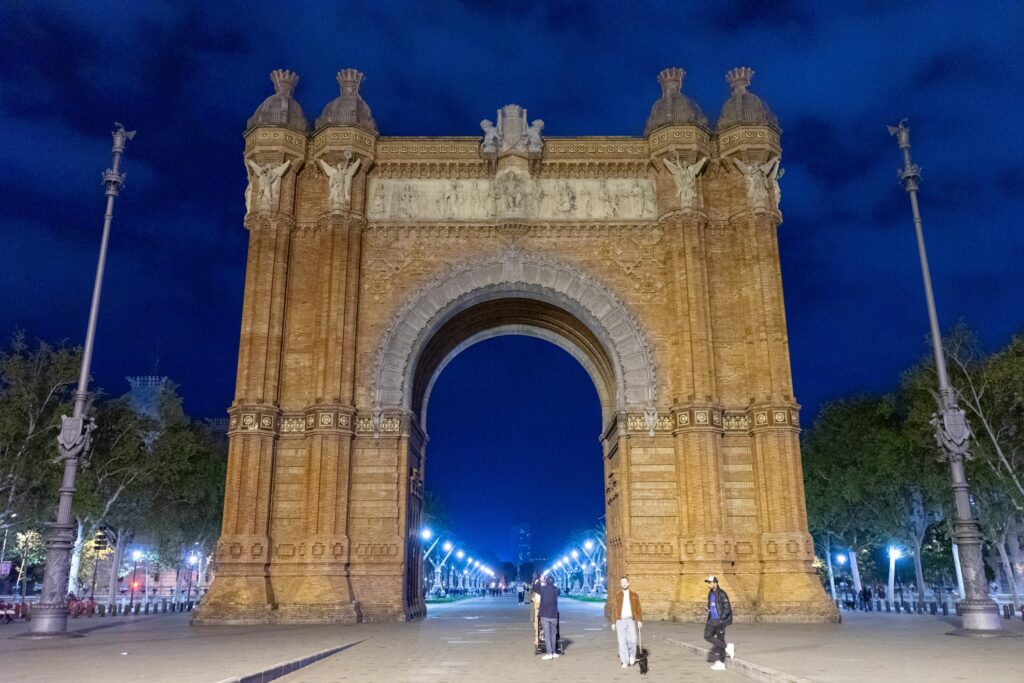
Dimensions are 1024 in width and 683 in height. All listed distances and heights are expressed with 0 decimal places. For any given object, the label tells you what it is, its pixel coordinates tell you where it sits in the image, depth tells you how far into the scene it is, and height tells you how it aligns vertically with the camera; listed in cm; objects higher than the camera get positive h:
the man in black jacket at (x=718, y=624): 1348 -96
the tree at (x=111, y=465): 3369 +440
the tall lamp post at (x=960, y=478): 1881 +206
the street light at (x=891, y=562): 4426 +8
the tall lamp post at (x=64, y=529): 1953 +96
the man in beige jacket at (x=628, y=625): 1364 -97
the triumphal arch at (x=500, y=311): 2586 +806
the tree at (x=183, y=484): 3950 +435
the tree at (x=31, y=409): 2902 +562
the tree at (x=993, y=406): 2666 +514
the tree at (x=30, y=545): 4959 +142
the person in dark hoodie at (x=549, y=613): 1487 -86
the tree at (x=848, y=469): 4028 +490
